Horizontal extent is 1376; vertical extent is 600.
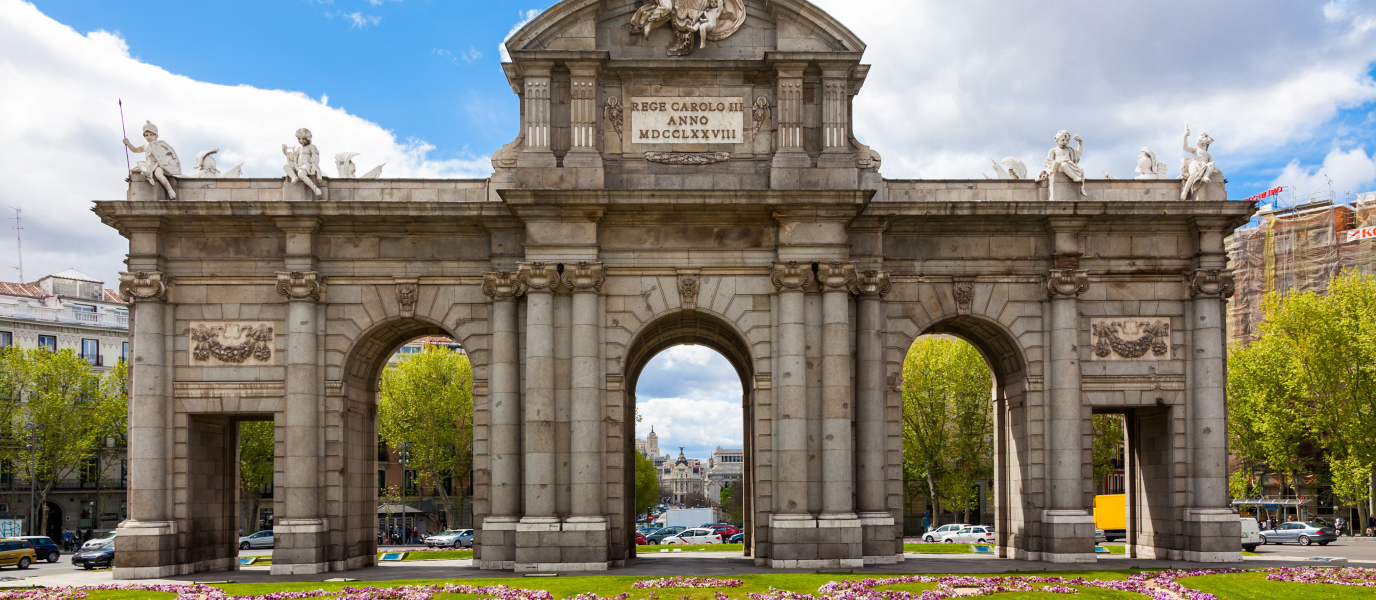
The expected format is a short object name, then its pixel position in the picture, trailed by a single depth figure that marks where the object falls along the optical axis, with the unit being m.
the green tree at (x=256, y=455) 68.56
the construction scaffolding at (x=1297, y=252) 67.00
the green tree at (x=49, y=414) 64.69
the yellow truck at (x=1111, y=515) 59.50
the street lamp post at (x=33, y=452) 63.41
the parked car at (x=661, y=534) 62.98
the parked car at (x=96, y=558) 42.66
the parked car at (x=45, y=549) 51.81
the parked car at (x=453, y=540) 60.81
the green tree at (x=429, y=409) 69.44
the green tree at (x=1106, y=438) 66.31
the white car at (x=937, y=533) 58.91
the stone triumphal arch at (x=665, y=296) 33.16
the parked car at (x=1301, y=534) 54.31
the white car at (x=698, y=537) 58.91
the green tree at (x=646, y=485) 110.88
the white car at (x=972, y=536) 56.44
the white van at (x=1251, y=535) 47.34
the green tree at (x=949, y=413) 66.12
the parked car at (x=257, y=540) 58.62
